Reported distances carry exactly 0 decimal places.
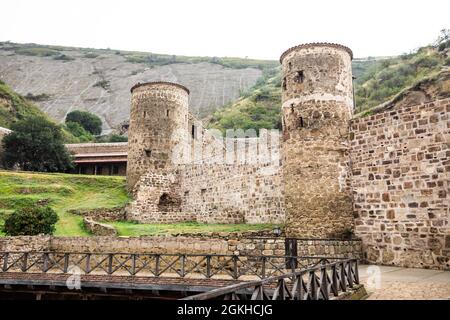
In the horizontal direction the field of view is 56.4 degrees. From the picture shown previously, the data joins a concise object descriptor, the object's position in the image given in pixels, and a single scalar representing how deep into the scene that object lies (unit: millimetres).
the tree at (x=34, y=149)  33969
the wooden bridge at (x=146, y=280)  8924
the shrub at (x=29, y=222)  17609
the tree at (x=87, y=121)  70562
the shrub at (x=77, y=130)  62688
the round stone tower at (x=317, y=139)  14852
